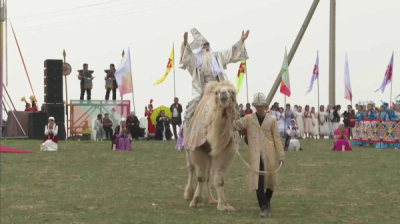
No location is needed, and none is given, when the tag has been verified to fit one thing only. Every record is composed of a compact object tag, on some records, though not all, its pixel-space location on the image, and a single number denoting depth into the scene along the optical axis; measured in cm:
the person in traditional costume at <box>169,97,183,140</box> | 3203
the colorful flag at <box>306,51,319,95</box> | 4003
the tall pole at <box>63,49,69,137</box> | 3494
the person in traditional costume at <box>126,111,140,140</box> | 3178
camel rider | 1342
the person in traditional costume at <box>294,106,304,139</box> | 3600
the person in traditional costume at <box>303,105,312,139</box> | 3627
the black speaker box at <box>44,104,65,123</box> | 3150
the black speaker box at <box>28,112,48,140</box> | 3109
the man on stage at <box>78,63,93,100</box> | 3291
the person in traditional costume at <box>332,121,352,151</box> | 2539
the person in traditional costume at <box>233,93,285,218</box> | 1123
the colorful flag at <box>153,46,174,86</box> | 3798
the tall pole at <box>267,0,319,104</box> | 3712
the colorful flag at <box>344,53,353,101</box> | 3853
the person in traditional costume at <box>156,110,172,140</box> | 3278
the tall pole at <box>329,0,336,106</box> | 3988
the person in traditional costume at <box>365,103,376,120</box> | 2956
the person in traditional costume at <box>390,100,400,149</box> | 2727
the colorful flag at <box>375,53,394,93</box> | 3581
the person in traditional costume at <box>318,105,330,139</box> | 3597
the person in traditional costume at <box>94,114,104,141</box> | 3200
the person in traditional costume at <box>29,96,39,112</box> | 3327
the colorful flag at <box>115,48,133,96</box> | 3466
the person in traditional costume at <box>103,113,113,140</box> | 3166
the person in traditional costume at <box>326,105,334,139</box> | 3569
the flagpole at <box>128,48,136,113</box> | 3503
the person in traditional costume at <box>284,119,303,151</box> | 2556
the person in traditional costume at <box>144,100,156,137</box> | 3409
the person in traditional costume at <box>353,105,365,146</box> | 3018
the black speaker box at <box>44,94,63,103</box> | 3167
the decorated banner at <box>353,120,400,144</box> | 2773
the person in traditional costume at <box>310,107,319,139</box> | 3641
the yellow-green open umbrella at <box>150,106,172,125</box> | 3412
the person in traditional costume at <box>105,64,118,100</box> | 3428
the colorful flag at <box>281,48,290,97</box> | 3688
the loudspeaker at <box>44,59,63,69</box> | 3194
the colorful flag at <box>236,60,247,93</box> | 3838
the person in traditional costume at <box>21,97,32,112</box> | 3300
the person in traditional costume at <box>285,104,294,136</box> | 3438
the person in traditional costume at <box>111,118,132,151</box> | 2472
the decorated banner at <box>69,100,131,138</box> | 3344
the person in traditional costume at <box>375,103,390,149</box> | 2820
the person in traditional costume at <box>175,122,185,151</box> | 2466
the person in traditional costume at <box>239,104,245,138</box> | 3055
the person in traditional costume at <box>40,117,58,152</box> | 2397
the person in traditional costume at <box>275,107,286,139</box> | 3412
